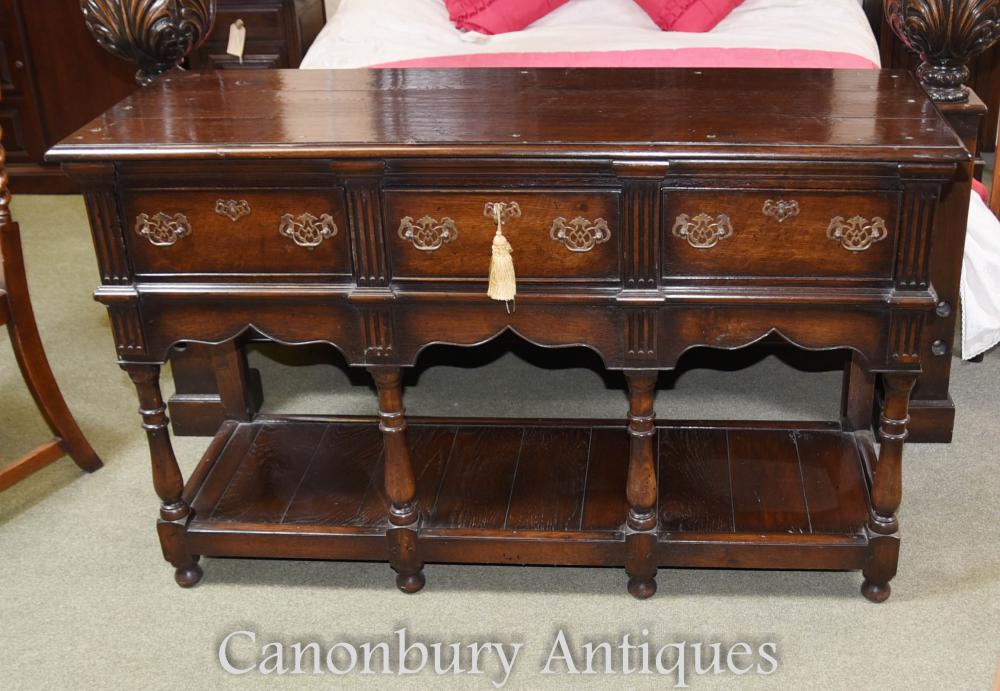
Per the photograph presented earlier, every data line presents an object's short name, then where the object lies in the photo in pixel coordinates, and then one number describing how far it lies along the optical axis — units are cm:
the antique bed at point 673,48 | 254
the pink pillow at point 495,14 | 386
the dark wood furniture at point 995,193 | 351
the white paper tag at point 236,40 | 381
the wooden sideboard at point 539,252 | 204
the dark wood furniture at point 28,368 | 269
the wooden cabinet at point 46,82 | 464
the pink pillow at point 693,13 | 383
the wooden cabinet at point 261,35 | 430
